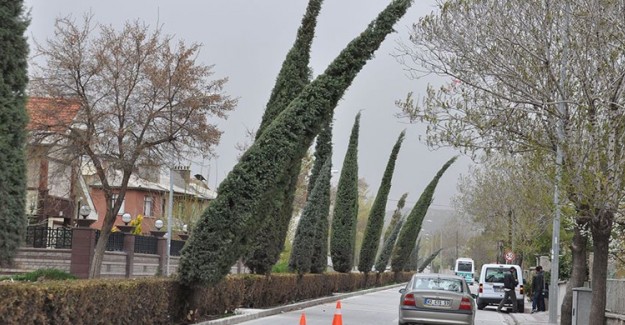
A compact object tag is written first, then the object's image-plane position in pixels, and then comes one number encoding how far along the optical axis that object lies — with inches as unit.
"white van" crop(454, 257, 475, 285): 2391.0
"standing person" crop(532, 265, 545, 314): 1286.9
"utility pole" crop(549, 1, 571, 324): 582.0
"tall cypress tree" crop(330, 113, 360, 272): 1630.2
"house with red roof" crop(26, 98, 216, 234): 1217.4
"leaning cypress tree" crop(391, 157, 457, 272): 2380.7
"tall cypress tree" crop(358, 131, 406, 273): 1908.2
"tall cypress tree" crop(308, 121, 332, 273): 1315.2
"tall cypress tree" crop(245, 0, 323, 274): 903.1
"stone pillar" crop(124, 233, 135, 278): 1337.0
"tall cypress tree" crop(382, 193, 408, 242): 2815.0
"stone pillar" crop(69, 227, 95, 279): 1155.3
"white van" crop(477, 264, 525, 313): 1391.5
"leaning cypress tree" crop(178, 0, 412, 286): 671.1
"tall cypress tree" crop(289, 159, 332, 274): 1176.8
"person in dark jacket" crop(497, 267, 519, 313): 1267.2
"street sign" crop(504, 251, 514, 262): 1754.7
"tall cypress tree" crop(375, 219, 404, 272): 2170.3
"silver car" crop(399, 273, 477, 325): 765.9
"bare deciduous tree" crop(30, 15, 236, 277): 1226.0
